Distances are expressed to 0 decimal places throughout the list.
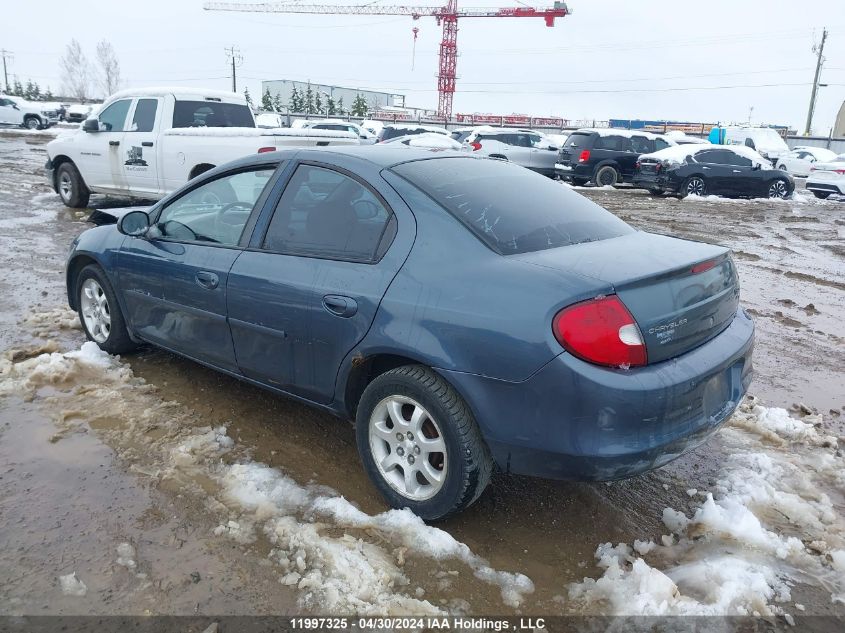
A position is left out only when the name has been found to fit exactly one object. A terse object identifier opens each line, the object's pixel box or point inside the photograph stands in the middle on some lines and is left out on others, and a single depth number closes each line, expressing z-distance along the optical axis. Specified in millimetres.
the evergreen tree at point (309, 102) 73881
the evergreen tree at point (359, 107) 68194
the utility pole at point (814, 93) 54094
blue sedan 2490
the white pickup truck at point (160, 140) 8578
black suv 19188
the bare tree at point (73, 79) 92062
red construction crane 80875
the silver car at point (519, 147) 21109
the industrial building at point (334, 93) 84562
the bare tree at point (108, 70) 90688
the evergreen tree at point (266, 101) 69850
